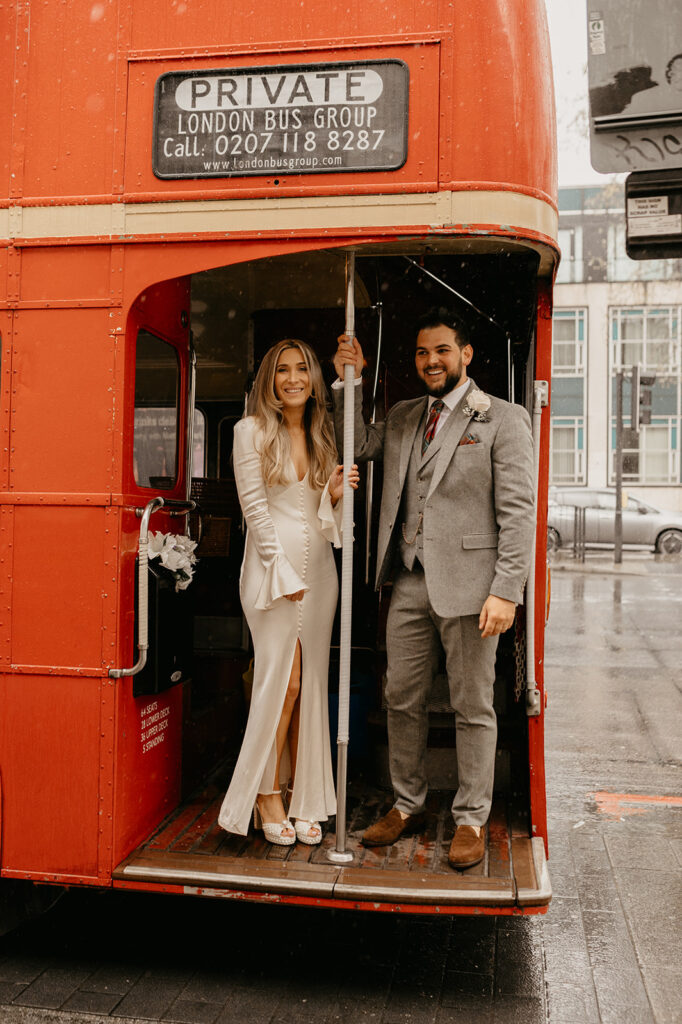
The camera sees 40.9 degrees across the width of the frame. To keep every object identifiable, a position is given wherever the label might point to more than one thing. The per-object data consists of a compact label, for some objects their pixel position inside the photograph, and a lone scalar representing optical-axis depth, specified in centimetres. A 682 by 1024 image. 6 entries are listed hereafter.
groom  358
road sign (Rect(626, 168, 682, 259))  474
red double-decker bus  327
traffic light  1886
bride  375
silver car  2138
